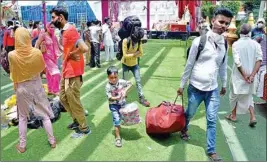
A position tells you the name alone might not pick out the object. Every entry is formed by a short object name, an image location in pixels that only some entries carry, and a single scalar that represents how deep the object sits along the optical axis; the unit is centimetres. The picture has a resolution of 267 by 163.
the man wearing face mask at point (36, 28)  848
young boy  380
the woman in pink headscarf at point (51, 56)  557
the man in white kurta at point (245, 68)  458
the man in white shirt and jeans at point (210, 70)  340
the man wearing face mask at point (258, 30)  795
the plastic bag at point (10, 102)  516
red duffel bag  376
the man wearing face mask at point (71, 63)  373
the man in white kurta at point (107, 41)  1041
